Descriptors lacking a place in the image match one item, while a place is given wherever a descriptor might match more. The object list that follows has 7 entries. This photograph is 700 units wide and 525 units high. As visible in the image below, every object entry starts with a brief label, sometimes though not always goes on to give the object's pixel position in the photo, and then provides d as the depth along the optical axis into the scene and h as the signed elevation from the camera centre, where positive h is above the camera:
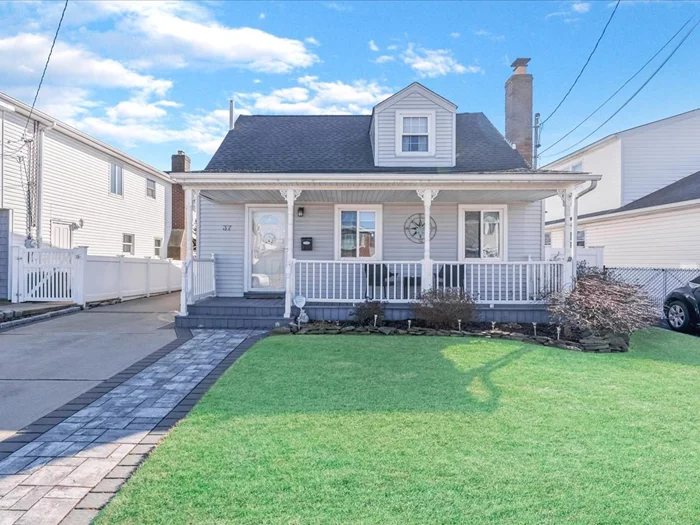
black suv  8.52 -0.87
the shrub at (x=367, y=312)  8.00 -0.93
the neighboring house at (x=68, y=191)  11.69 +2.50
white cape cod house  10.31 +1.16
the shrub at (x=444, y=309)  7.66 -0.82
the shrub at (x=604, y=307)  6.75 -0.70
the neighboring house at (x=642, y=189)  13.64 +2.95
